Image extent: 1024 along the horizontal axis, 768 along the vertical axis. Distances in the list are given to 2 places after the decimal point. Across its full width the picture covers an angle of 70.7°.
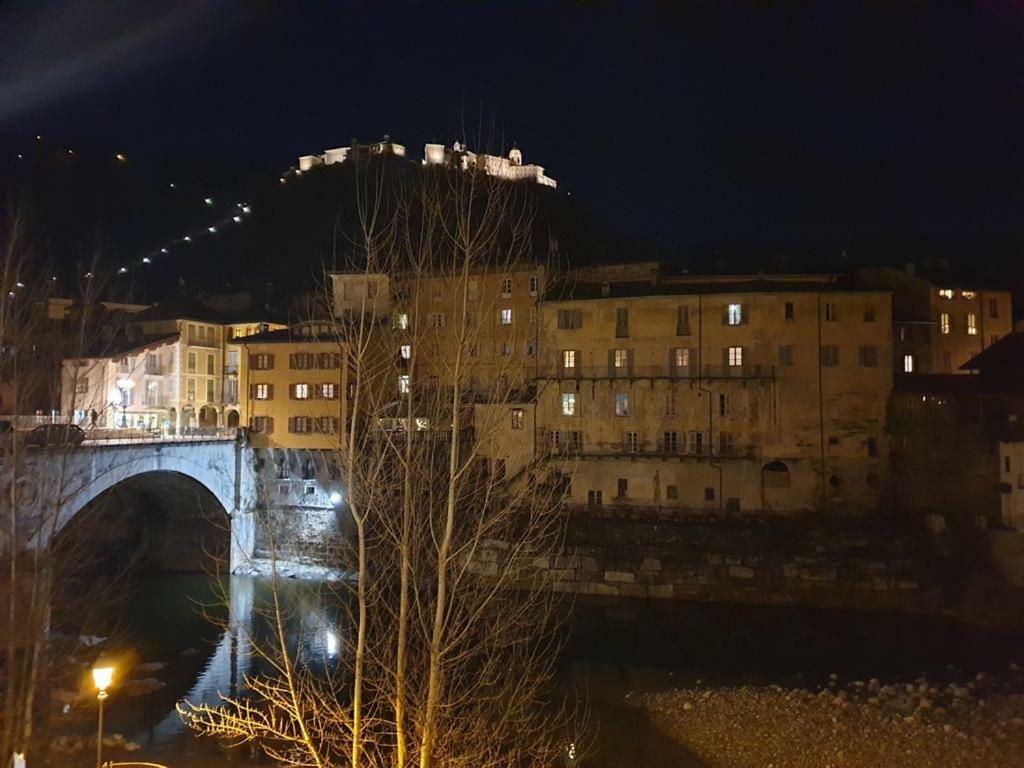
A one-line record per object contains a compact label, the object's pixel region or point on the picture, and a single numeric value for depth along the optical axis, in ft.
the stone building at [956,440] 113.09
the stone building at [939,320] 153.89
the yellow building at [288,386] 143.64
